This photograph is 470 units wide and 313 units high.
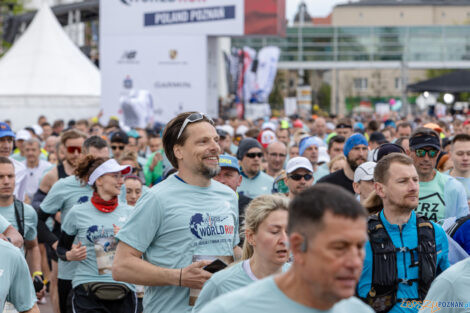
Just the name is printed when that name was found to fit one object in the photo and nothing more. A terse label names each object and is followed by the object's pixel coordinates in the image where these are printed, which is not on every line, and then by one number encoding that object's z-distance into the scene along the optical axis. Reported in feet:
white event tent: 171.95
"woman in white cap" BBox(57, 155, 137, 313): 32.73
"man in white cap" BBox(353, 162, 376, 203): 32.37
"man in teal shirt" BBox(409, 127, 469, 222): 32.23
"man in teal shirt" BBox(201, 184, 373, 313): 11.86
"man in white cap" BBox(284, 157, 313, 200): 38.16
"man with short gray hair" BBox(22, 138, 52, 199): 57.32
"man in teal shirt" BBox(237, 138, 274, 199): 46.14
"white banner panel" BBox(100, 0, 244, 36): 150.47
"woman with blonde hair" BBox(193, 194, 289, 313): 19.57
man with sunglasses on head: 21.76
